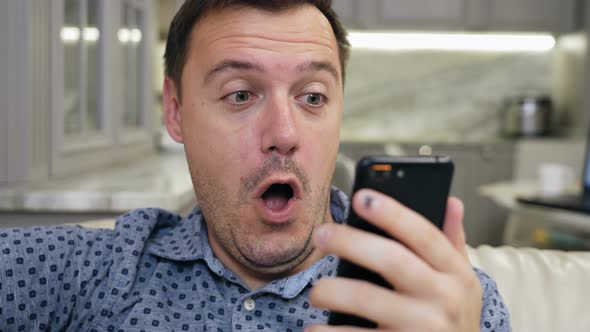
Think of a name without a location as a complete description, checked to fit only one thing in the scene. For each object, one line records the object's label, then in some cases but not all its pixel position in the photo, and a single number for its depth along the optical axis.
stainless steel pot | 4.54
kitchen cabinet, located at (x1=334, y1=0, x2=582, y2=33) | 4.55
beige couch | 1.12
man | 0.96
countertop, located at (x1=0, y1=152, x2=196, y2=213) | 1.67
